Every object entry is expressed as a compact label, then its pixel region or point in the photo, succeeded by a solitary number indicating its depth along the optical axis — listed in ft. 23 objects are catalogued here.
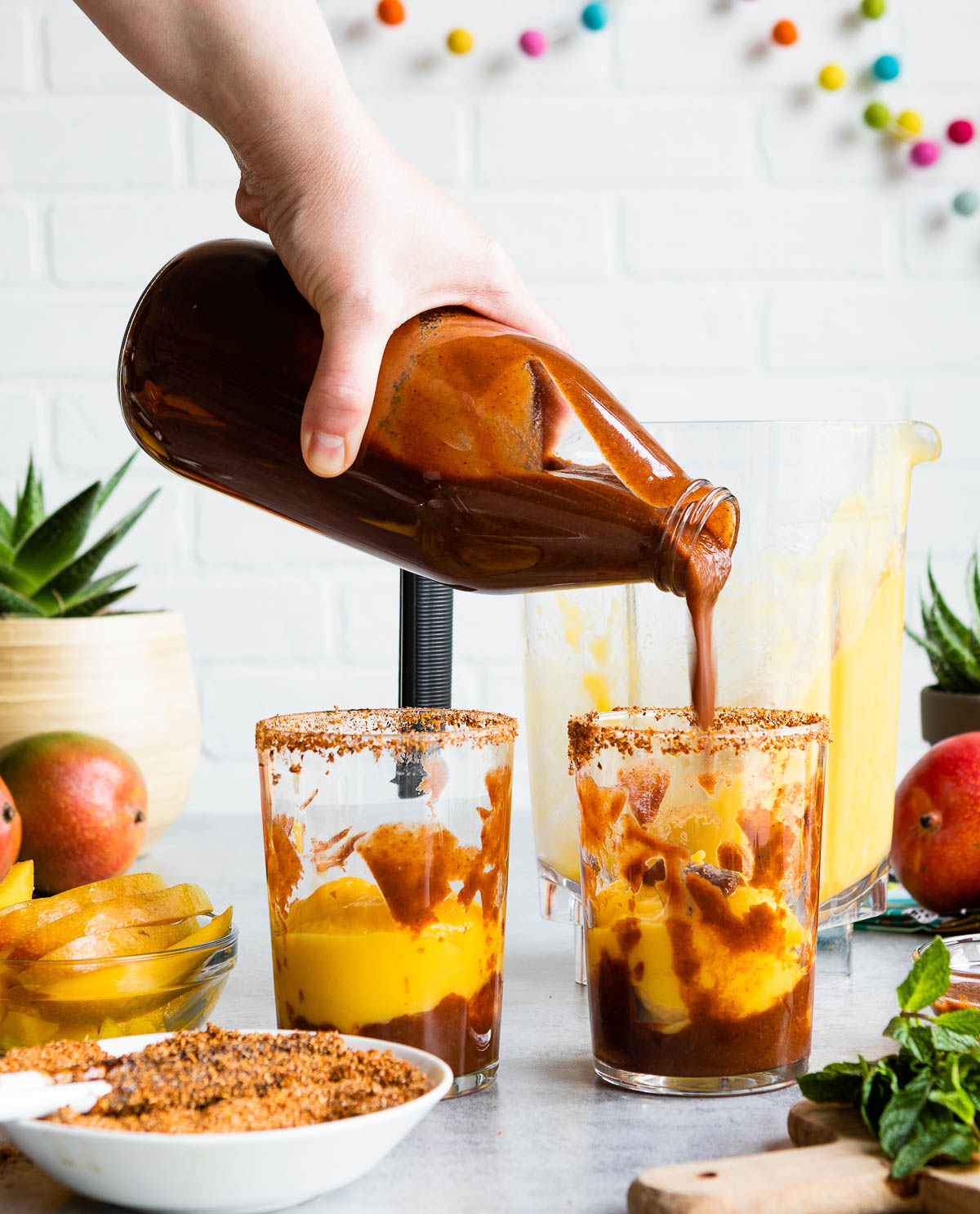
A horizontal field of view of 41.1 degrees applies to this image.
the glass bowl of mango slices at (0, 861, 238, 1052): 1.69
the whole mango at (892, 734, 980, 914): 2.56
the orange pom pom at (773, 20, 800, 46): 5.07
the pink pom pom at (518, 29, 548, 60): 5.04
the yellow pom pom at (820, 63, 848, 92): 5.10
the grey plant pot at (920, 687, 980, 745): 3.10
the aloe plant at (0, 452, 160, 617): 3.39
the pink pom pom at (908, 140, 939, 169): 5.23
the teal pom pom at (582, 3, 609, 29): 5.00
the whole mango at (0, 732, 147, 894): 2.86
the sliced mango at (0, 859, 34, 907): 1.98
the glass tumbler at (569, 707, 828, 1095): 1.68
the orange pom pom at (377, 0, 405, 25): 4.96
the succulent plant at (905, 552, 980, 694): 3.22
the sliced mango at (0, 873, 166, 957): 1.84
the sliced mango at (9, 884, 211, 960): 1.79
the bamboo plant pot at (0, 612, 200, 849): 3.20
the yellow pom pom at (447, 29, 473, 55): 5.01
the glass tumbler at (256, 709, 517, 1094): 1.71
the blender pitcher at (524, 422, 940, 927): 2.12
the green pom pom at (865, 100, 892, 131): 5.15
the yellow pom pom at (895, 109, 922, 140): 5.18
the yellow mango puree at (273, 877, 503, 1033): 1.71
